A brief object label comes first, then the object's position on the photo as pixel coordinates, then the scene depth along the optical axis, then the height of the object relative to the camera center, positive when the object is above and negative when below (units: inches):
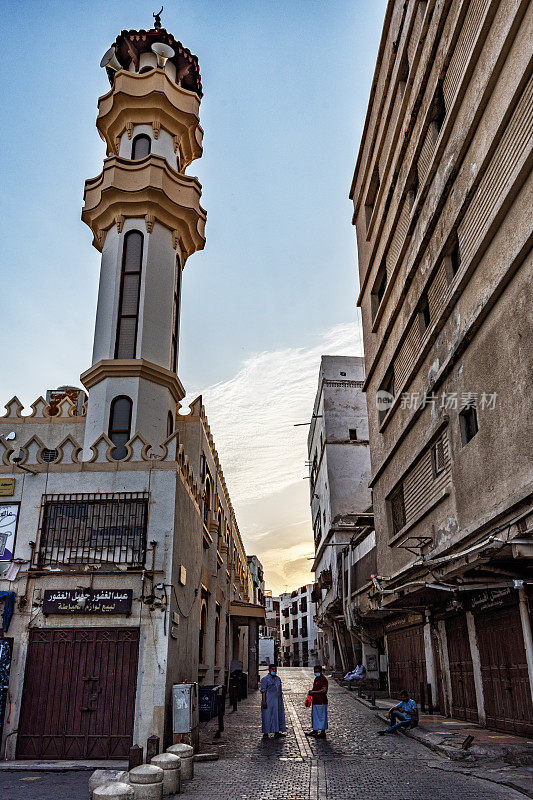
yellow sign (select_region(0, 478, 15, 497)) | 531.2 +132.4
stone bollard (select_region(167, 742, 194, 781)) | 376.5 -54.1
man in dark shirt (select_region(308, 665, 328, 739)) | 539.2 -40.6
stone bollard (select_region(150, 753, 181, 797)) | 341.7 -55.5
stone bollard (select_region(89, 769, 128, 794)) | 326.2 -56.0
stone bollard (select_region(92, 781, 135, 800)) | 278.7 -53.5
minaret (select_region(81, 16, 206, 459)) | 695.7 +492.8
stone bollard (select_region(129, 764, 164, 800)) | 306.6 -55.0
